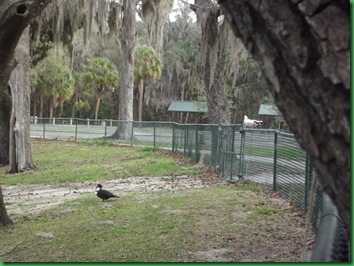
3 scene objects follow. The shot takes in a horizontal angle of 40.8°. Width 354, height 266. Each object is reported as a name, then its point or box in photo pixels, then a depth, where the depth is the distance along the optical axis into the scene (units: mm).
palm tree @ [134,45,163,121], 40600
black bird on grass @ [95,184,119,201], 8898
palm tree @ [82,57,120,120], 44594
